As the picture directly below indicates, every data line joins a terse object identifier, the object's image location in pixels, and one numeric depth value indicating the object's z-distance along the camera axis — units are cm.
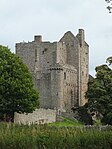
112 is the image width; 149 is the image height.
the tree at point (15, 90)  7244
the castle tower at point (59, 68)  10556
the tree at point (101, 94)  8531
